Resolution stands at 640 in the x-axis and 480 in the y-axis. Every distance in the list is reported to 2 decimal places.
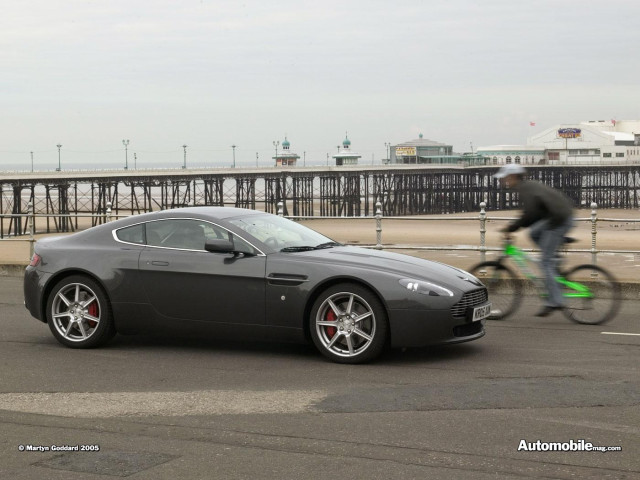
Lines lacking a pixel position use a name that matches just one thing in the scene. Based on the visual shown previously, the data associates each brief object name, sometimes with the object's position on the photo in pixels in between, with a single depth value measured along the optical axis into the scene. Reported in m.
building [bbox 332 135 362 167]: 145.25
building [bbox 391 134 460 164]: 155.75
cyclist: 9.34
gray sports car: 7.56
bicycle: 9.45
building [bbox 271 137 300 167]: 147.62
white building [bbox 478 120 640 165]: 155.12
